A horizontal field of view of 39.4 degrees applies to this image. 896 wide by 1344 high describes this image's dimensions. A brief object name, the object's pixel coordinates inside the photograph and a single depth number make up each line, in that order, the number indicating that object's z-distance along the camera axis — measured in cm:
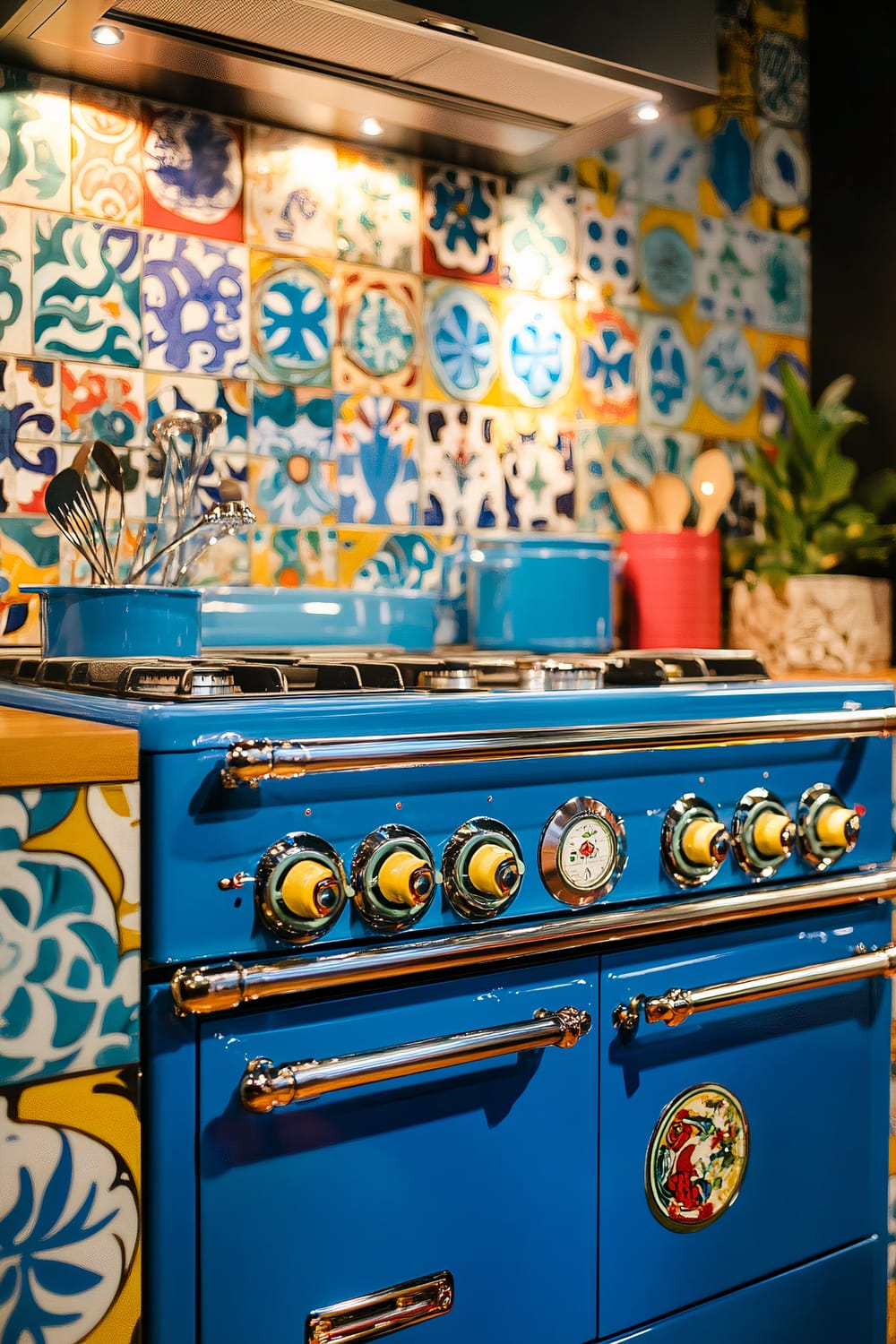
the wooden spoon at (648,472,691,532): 190
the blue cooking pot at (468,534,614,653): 165
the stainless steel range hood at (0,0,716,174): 133
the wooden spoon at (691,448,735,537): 191
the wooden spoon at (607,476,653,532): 190
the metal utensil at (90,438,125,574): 124
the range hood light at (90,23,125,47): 133
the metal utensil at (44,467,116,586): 123
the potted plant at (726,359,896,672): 183
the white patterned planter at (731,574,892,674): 183
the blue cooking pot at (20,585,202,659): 113
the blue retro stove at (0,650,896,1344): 87
